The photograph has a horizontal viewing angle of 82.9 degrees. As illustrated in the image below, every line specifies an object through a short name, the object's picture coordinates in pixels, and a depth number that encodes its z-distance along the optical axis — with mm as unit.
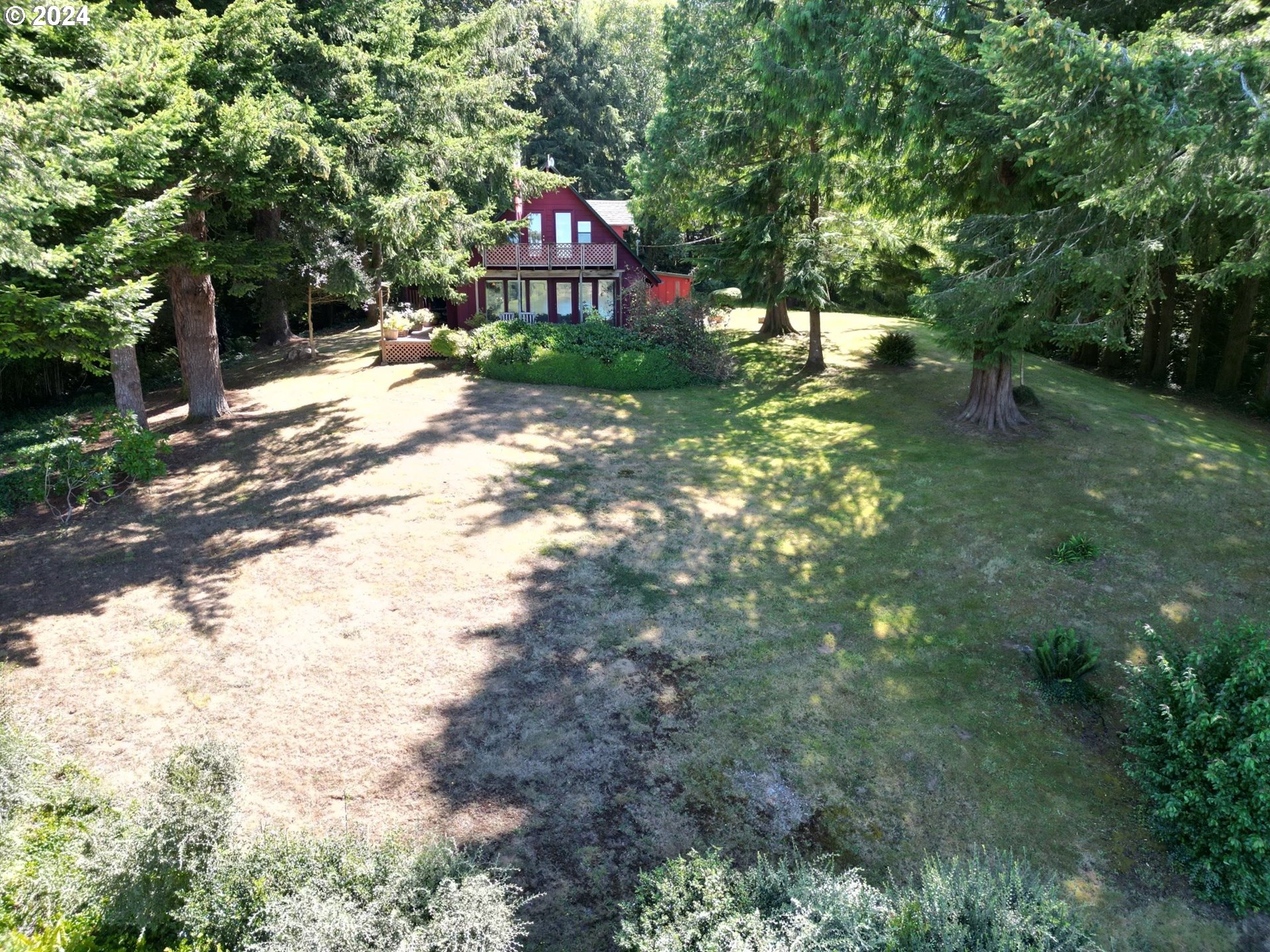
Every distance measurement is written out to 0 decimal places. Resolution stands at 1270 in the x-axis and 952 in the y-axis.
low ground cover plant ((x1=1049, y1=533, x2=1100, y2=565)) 11164
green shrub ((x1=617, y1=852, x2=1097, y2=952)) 4699
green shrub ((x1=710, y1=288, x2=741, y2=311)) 33750
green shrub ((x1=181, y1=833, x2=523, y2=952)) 4777
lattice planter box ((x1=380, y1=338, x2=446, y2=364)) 24047
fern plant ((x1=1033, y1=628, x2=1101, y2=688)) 8594
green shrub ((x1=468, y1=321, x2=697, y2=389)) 22062
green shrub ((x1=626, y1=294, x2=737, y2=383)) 23000
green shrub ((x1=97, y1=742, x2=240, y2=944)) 5469
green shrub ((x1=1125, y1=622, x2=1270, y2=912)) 6121
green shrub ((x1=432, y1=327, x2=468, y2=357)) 22953
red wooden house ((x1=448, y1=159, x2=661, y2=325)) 30438
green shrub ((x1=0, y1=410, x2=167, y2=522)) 13227
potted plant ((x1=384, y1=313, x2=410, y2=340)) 24250
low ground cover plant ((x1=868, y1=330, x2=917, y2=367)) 23375
